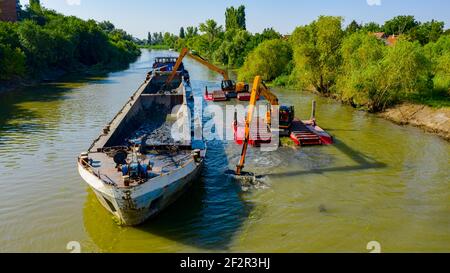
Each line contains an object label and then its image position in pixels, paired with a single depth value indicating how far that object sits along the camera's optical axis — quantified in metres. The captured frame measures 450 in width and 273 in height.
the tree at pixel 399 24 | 80.06
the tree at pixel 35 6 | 96.74
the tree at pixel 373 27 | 92.23
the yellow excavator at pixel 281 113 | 22.09
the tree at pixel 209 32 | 112.56
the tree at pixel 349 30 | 40.09
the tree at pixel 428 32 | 57.28
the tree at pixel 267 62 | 51.38
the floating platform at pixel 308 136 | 22.08
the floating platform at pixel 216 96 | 38.03
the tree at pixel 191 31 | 176.38
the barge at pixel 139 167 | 11.79
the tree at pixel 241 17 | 119.50
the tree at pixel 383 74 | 28.81
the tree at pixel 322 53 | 38.03
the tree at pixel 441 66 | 30.92
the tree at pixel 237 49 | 76.94
